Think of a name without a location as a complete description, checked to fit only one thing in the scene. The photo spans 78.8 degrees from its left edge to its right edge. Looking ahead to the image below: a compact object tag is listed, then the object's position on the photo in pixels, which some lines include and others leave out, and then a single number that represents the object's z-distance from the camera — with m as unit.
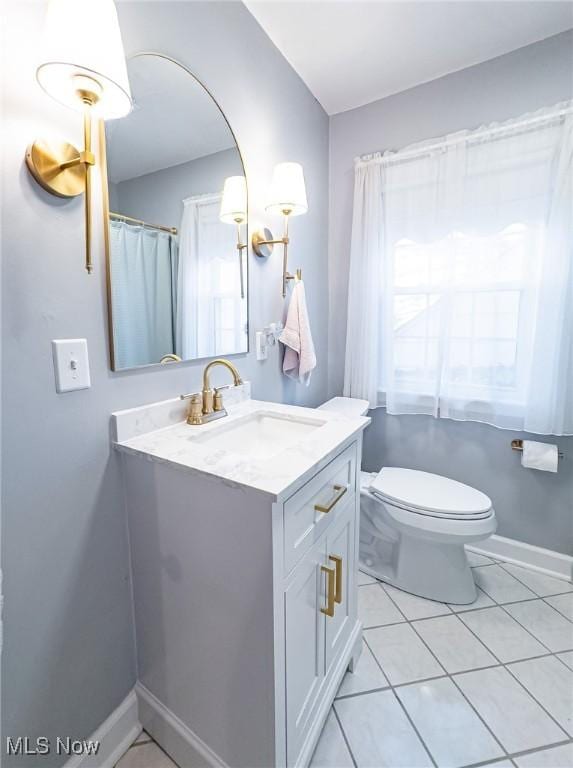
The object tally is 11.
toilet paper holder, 1.74
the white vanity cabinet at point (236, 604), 0.76
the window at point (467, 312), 1.64
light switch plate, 0.81
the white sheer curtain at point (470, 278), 1.54
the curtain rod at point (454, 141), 1.50
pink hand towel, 1.61
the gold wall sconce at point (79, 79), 0.66
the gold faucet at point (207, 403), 1.10
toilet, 1.45
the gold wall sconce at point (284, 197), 1.37
